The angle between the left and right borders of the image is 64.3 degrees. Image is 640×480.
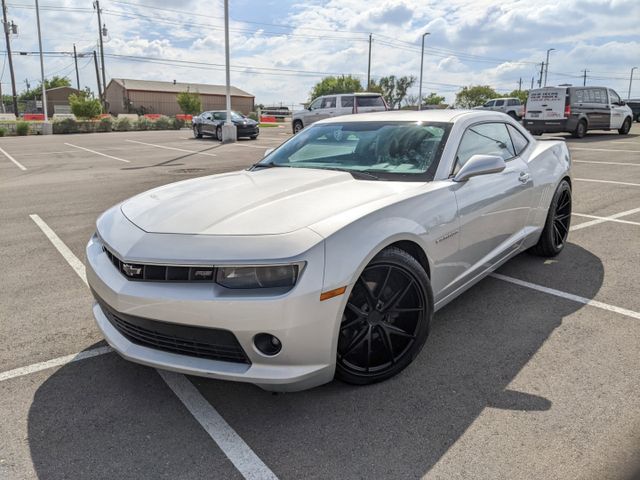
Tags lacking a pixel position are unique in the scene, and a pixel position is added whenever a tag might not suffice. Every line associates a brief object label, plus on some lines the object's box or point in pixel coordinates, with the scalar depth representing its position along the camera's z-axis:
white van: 19.70
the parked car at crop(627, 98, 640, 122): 37.98
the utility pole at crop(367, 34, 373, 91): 59.11
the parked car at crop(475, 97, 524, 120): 30.80
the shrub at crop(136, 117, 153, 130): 36.91
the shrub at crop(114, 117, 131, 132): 35.19
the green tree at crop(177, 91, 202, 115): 57.56
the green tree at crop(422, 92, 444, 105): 105.38
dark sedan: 23.69
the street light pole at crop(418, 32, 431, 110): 47.88
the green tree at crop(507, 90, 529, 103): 100.75
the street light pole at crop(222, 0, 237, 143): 21.39
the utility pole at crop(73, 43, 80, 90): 69.09
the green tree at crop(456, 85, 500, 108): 98.56
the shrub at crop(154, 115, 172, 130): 37.62
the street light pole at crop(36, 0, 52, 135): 31.73
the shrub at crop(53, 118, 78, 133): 32.88
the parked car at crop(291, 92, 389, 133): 21.72
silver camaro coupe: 2.30
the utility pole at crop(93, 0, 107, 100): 52.59
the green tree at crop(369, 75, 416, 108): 102.69
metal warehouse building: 76.50
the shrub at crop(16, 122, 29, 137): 30.98
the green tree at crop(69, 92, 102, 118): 38.06
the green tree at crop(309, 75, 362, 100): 95.31
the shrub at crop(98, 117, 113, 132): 34.56
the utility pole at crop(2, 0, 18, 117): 41.81
